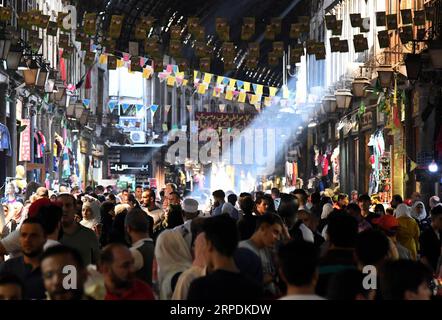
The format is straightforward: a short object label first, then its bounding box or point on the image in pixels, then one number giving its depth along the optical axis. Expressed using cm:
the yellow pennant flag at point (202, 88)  5685
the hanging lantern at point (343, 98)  3559
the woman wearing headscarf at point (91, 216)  1521
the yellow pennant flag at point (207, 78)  4937
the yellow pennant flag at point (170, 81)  5548
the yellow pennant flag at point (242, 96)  5628
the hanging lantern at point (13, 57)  2459
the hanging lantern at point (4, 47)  2344
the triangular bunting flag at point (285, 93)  5783
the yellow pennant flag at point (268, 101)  6066
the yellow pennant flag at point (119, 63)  4850
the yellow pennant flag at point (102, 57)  5061
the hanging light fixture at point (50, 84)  3800
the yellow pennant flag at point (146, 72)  5288
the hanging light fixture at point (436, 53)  2144
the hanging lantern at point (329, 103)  4081
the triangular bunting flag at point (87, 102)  5774
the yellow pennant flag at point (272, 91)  5638
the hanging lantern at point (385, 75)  2798
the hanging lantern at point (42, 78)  3053
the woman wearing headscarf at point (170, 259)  908
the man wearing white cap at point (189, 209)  1434
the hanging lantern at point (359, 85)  3173
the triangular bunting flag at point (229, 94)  5634
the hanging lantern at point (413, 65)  2355
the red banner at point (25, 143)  3641
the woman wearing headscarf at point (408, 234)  1378
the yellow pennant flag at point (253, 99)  5548
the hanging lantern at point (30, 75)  2902
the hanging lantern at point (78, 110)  4736
